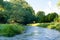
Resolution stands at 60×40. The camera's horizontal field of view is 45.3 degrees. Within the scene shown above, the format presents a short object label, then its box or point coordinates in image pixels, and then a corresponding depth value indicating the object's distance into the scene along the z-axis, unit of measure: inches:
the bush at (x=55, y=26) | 698.8
